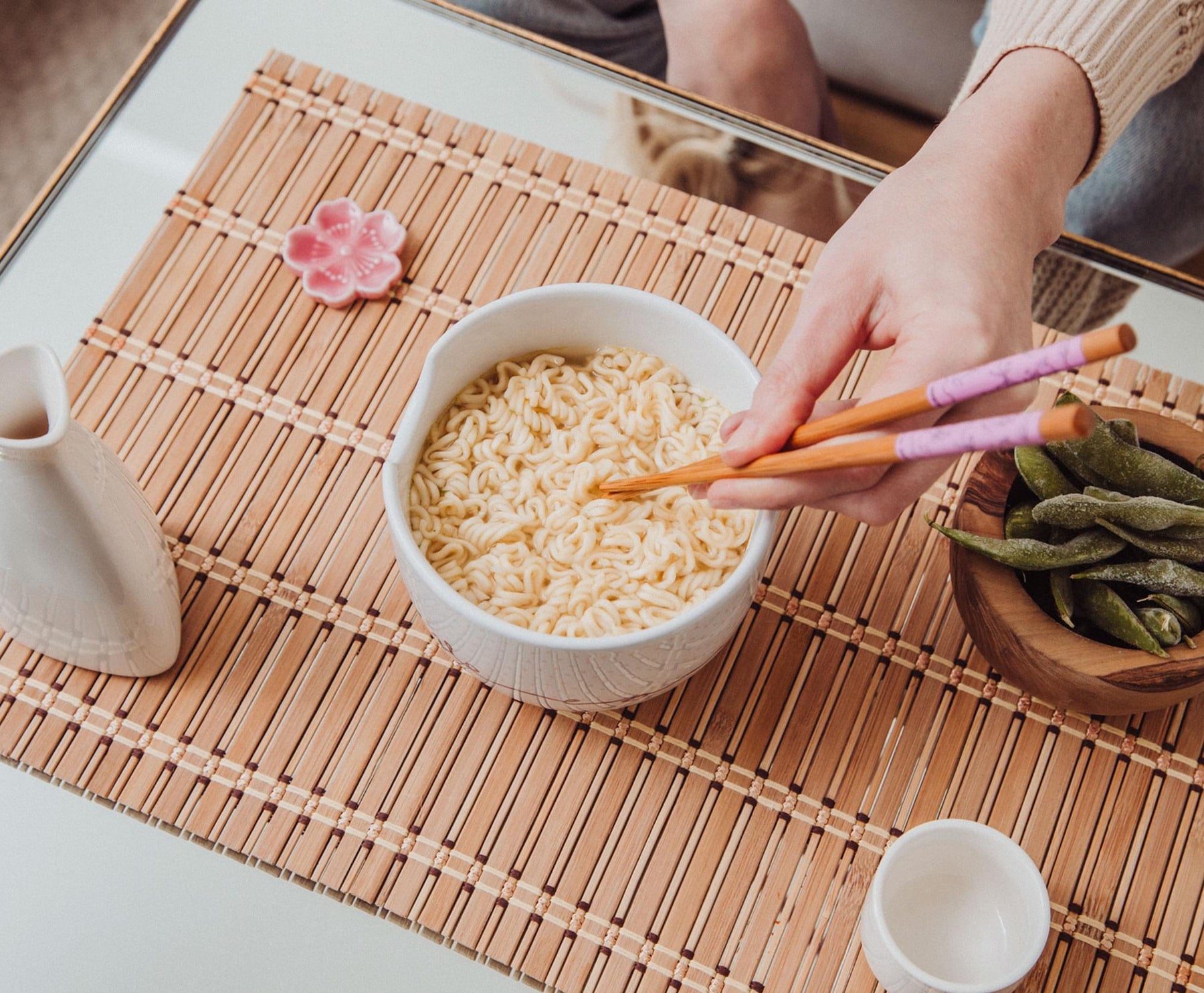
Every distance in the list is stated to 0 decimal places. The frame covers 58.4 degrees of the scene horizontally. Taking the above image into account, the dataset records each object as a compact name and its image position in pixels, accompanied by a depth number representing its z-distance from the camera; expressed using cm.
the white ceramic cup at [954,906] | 83
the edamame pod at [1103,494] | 87
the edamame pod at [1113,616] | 83
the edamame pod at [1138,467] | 88
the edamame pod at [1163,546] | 86
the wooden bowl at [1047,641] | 84
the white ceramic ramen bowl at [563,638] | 77
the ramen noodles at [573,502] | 88
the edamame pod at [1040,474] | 88
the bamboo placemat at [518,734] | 90
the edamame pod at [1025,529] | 88
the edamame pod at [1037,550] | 85
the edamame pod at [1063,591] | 86
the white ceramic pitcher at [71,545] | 73
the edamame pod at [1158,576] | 84
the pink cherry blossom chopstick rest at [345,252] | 110
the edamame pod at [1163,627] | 83
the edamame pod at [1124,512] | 85
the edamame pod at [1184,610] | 85
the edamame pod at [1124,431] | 89
